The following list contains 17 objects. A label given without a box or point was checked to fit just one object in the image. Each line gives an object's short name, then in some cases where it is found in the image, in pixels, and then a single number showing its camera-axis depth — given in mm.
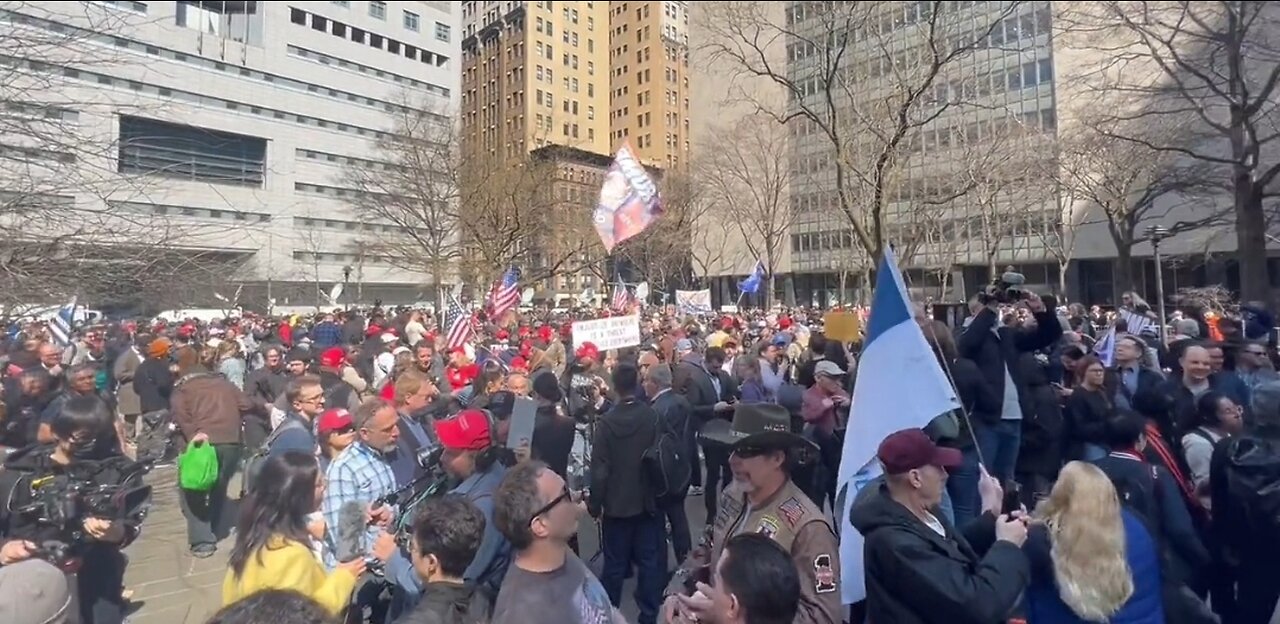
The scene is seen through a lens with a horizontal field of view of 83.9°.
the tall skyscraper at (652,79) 95438
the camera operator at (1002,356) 5914
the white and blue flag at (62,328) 11062
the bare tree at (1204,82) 11766
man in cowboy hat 2537
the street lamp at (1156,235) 14658
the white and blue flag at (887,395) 2930
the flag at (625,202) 12719
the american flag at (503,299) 16781
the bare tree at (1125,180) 21844
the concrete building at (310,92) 53750
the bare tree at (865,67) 10414
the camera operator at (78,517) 3689
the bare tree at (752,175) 28312
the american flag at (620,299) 16656
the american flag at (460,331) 11474
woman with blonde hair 2709
